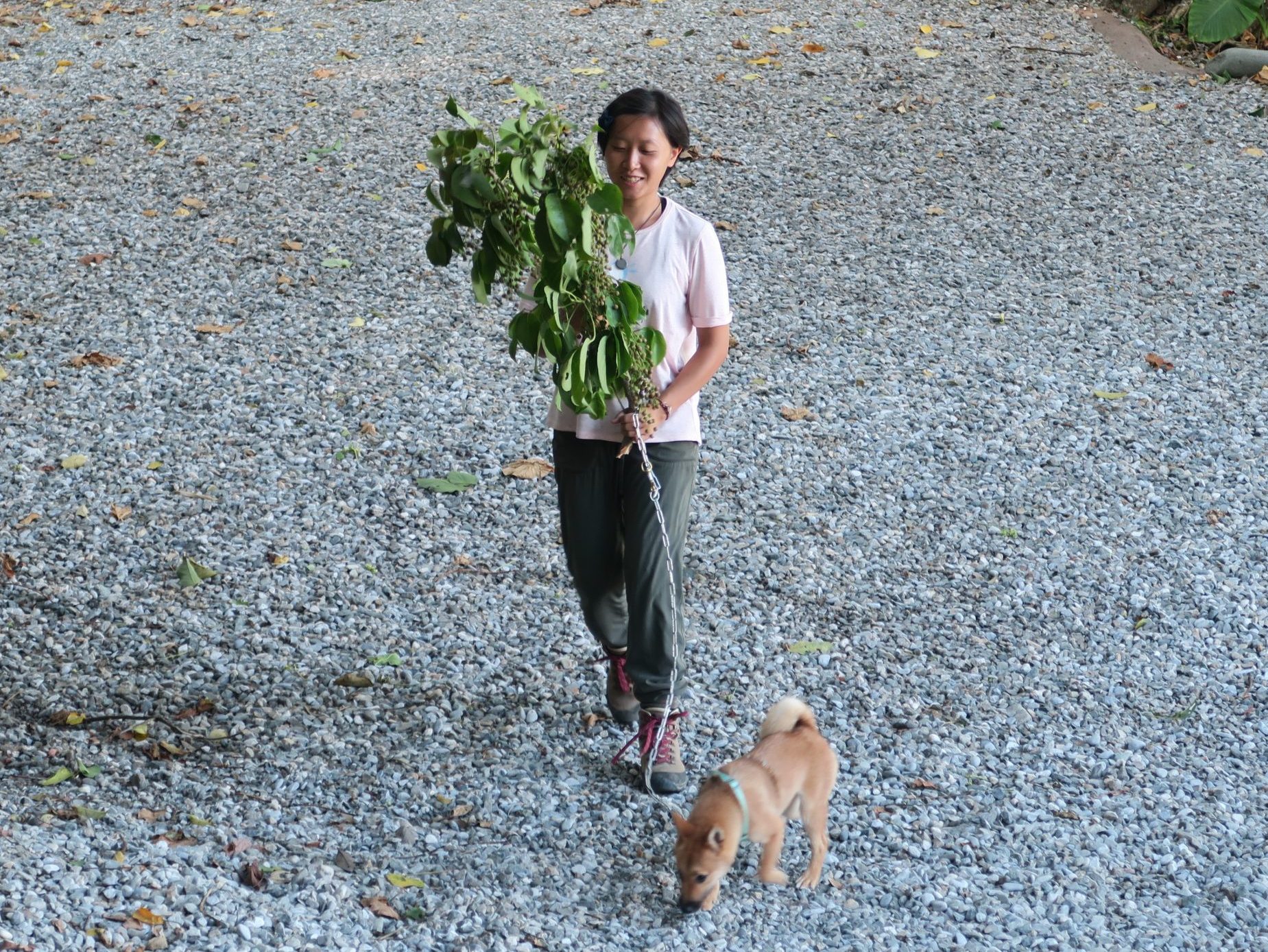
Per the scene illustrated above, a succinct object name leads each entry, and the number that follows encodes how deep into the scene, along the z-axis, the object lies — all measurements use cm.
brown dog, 626
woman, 672
